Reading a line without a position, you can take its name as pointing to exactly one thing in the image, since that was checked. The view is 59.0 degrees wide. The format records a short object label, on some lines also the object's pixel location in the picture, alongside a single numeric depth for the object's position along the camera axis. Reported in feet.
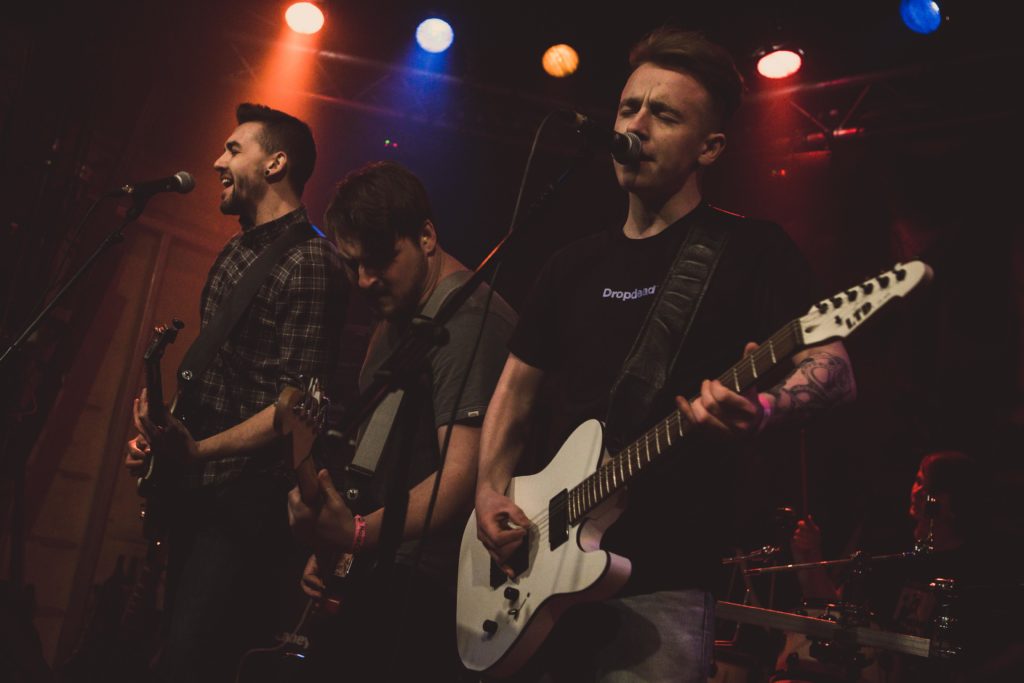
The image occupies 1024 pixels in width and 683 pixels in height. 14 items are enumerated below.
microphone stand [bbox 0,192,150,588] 11.24
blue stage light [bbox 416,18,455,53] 22.74
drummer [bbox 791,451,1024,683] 14.16
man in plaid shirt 9.99
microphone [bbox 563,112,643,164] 7.70
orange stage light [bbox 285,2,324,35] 22.12
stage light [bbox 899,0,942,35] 19.43
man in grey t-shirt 9.27
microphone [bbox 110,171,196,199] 12.48
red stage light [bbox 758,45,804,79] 20.66
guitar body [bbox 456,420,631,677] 6.96
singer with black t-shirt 6.92
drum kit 14.01
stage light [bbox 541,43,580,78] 22.99
